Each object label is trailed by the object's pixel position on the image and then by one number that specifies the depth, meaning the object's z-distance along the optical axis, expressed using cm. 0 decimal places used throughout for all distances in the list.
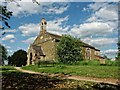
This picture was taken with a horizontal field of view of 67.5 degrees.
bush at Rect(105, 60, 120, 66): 1654
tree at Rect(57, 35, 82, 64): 1983
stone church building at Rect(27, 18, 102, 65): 2382
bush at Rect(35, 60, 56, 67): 2082
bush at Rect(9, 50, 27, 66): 2438
